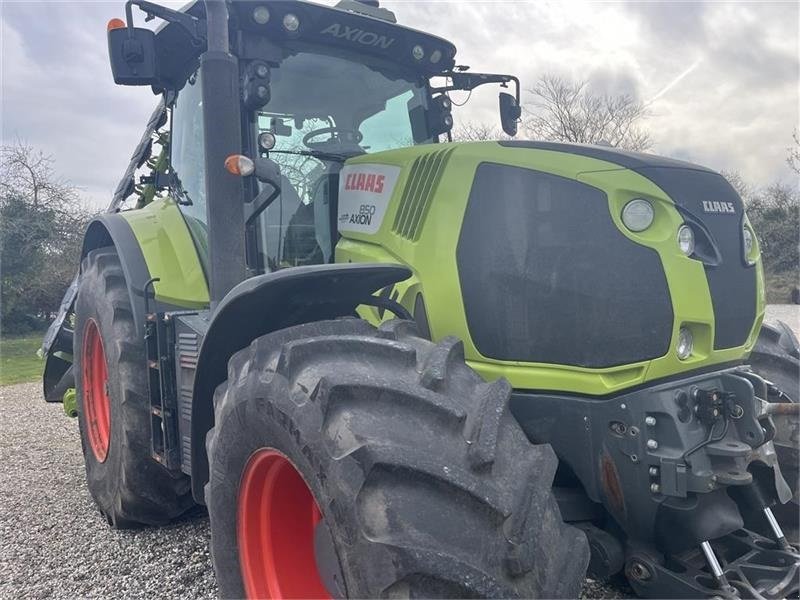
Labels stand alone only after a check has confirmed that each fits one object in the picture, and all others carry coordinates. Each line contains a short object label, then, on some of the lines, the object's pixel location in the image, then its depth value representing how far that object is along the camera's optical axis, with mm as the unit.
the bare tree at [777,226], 21031
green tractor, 1704
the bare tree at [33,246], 18734
